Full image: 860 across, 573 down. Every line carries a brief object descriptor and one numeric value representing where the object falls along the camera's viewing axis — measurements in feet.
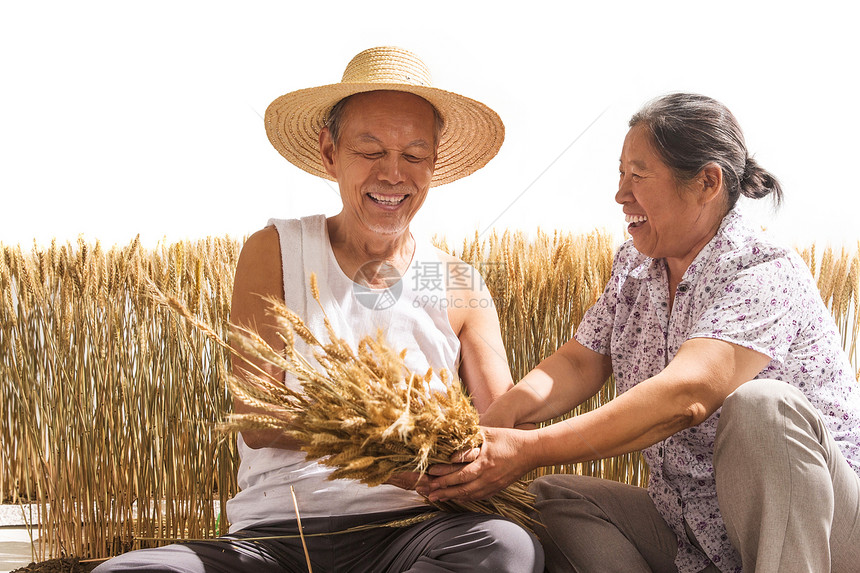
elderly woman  4.49
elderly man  4.98
